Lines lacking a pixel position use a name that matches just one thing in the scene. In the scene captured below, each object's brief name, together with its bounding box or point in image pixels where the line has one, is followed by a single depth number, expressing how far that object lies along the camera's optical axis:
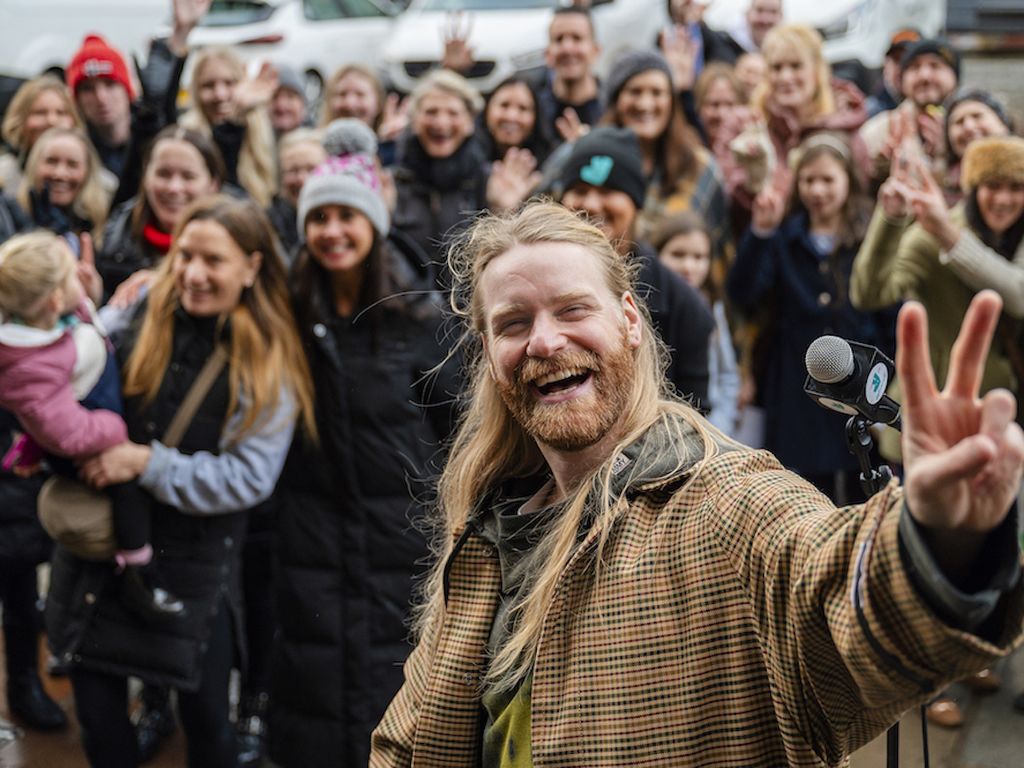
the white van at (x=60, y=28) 11.67
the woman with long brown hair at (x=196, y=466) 4.04
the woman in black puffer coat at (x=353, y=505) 4.27
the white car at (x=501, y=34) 10.94
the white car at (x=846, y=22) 10.93
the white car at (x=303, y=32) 12.19
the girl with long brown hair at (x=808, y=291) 5.65
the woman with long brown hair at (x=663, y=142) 6.11
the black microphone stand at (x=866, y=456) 2.29
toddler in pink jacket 3.91
